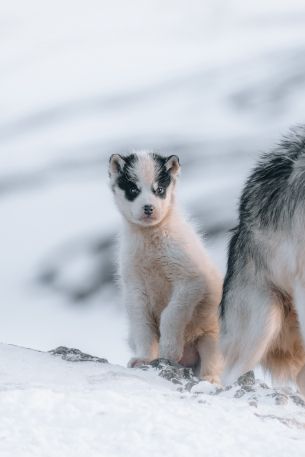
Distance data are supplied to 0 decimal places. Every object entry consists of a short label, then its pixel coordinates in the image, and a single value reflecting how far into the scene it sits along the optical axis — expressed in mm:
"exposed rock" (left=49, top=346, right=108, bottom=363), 14703
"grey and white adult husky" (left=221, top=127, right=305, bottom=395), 14183
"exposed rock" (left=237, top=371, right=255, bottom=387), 13417
